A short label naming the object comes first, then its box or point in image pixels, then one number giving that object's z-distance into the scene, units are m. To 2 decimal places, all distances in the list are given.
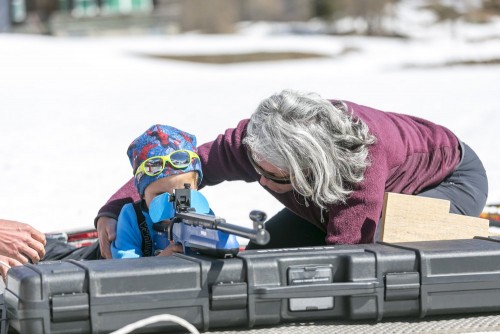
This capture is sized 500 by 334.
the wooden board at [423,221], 6.47
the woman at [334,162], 6.17
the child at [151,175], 6.94
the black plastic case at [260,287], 5.11
